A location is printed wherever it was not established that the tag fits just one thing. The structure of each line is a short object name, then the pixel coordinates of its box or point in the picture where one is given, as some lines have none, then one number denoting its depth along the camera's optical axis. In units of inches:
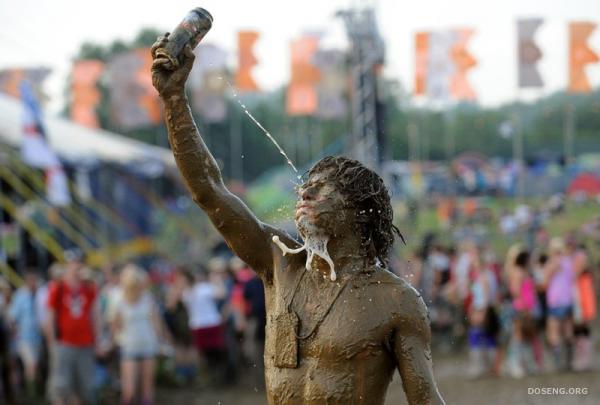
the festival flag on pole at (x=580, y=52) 664.4
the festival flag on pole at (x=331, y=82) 827.4
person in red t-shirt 399.5
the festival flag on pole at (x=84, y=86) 884.6
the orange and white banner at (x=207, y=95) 869.6
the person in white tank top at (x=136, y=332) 412.2
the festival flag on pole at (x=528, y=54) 670.5
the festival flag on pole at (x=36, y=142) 590.9
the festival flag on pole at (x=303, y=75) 814.5
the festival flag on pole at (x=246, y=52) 752.3
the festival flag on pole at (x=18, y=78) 744.2
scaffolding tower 562.3
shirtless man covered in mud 118.6
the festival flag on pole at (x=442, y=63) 706.2
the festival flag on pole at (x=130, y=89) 829.8
